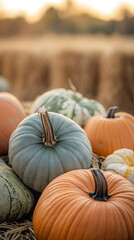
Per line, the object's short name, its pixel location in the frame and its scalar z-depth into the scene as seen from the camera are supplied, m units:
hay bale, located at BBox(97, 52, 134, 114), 5.50
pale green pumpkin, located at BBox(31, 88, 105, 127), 2.58
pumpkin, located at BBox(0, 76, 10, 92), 5.29
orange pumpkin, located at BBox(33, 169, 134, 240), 1.15
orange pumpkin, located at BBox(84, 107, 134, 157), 2.32
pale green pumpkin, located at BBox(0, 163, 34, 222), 1.52
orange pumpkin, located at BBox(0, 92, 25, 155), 2.19
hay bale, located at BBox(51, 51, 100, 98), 5.96
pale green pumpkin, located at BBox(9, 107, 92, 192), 1.60
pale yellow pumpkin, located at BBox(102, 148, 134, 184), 1.79
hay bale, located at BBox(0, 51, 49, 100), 6.41
